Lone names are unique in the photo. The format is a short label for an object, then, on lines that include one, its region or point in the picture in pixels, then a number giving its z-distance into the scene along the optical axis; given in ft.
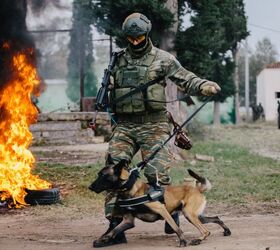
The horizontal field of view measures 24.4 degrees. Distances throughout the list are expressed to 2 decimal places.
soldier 20.57
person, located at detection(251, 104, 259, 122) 149.79
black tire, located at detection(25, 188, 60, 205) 29.71
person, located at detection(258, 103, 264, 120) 150.80
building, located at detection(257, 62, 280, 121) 164.14
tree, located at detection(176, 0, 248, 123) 52.85
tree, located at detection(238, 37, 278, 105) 228.22
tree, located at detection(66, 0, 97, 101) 57.36
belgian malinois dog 19.04
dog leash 19.76
